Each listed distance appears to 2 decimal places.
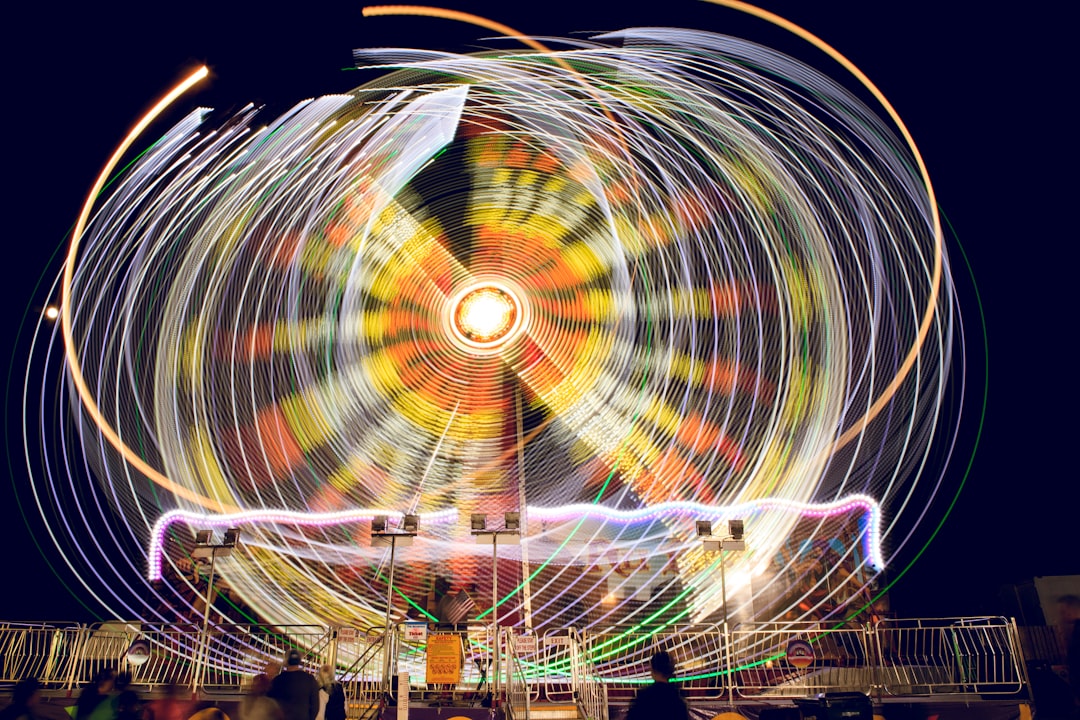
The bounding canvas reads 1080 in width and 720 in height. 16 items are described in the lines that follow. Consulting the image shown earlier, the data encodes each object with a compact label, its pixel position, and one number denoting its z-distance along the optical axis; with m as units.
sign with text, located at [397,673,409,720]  8.63
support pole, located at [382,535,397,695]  9.18
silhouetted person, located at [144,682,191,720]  6.88
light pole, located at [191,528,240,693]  11.23
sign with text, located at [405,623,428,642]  10.41
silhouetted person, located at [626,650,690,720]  4.26
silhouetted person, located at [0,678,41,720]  5.89
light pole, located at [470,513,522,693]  11.05
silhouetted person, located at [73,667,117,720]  6.54
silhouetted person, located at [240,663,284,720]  5.01
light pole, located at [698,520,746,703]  11.04
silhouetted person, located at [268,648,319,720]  5.43
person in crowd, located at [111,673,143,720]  6.12
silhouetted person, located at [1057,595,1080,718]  4.75
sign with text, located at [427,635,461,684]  9.38
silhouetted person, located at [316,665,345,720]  7.60
